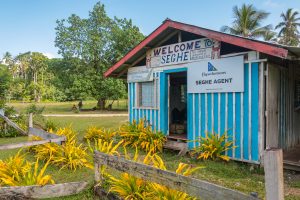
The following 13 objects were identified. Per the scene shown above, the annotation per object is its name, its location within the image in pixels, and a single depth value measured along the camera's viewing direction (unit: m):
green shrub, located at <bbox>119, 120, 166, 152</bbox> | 8.50
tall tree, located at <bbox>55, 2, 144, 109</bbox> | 25.45
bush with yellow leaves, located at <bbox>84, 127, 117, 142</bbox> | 9.98
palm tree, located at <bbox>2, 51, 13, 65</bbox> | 68.25
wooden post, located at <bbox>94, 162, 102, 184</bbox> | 4.70
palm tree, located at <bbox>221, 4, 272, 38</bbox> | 32.50
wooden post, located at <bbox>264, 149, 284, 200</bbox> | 2.26
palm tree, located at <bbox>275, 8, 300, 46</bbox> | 38.94
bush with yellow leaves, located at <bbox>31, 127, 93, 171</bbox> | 6.53
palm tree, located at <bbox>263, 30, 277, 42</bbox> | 33.44
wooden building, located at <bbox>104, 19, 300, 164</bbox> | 6.55
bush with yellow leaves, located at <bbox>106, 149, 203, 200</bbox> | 3.63
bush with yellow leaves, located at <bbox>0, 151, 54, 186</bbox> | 4.59
